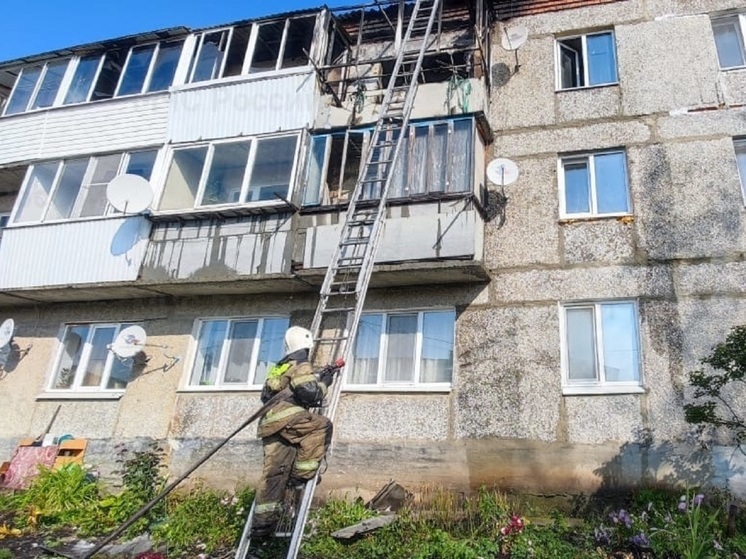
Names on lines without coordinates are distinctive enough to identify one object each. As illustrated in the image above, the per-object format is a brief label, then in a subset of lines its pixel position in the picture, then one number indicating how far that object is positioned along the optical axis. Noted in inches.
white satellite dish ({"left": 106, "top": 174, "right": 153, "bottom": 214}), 377.1
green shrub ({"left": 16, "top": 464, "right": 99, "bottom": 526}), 312.7
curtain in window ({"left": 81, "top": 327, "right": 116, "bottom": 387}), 408.2
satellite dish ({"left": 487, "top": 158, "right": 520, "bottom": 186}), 341.7
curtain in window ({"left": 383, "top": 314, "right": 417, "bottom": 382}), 341.7
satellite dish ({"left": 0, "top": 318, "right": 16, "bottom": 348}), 414.6
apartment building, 308.5
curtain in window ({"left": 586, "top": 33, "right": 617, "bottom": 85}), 388.2
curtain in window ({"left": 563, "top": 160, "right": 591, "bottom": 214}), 354.3
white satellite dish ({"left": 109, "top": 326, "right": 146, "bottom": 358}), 377.4
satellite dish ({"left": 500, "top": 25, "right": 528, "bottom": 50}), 393.1
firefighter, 201.6
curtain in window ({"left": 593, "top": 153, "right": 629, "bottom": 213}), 346.6
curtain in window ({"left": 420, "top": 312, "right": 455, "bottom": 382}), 336.2
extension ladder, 283.3
